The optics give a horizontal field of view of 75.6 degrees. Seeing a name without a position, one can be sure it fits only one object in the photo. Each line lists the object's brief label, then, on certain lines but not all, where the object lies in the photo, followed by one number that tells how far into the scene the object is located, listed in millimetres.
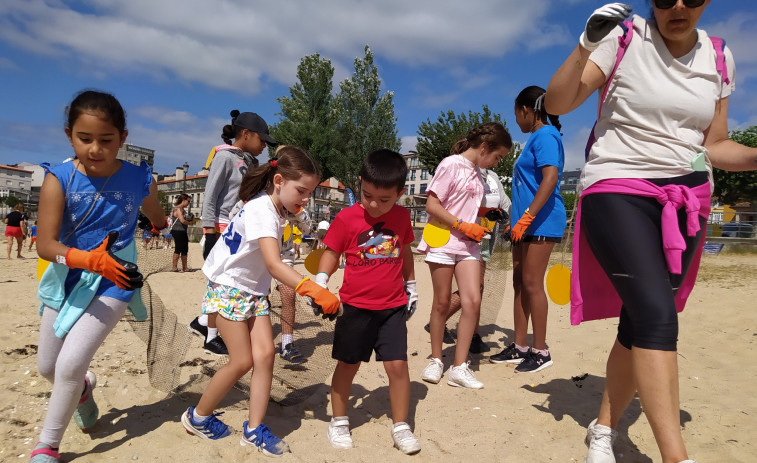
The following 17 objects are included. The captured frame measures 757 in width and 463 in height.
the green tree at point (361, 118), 32750
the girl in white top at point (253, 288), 2387
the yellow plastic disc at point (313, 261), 3086
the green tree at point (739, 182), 34812
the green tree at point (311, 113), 31531
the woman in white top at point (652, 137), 1812
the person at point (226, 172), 4055
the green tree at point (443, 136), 27734
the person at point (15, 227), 13586
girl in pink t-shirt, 3414
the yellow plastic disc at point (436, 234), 3461
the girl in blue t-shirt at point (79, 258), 2164
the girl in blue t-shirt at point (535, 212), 3443
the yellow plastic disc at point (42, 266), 2326
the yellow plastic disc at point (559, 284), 2588
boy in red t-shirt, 2539
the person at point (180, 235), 10255
